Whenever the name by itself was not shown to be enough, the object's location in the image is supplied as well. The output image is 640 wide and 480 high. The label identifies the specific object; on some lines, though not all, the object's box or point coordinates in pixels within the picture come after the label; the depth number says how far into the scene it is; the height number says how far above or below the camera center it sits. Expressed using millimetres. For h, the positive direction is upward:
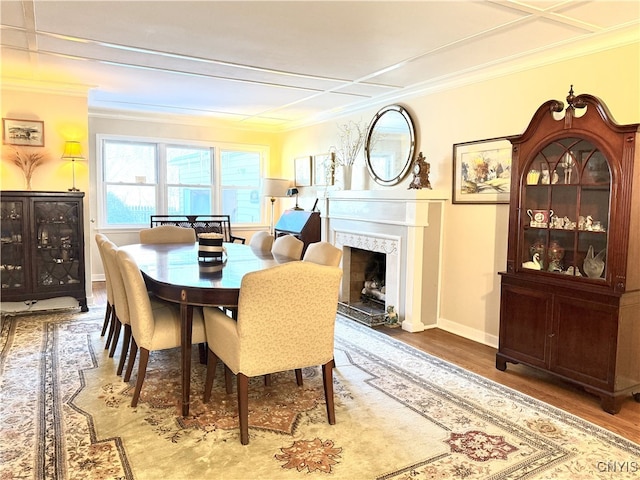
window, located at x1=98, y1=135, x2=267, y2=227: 6641 +317
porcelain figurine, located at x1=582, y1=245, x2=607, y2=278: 2902 -363
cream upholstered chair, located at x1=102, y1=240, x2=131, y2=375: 3068 -638
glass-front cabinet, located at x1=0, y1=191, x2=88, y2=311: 4578 -473
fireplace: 4348 -387
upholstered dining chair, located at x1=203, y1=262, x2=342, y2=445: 2275 -635
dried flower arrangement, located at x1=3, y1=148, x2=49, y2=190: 4770 +412
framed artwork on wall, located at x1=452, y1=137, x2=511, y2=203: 3850 +301
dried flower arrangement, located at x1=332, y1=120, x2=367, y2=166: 5562 +771
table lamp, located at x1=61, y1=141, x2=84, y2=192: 4848 +509
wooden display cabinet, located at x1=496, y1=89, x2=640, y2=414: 2752 -298
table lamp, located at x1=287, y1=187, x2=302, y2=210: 6879 +162
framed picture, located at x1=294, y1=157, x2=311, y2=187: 6758 +473
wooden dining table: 2455 -448
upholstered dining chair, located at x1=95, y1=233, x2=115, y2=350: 3543 -900
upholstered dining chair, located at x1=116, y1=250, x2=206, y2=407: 2652 -733
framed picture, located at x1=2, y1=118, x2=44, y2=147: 4707 +690
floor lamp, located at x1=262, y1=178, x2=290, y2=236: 6828 +231
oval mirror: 4809 +644
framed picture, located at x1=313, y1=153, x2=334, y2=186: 6096 +468
